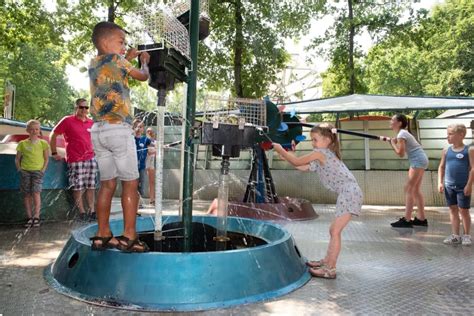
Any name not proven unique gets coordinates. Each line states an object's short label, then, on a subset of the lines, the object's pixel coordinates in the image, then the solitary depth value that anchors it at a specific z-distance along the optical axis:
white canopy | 8.77
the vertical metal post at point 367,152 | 10.32
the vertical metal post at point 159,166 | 2.95
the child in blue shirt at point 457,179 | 4.82
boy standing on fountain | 2.79
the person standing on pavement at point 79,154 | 6.03
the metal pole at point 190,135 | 3.34
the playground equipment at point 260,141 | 3.46
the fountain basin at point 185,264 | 2.54
